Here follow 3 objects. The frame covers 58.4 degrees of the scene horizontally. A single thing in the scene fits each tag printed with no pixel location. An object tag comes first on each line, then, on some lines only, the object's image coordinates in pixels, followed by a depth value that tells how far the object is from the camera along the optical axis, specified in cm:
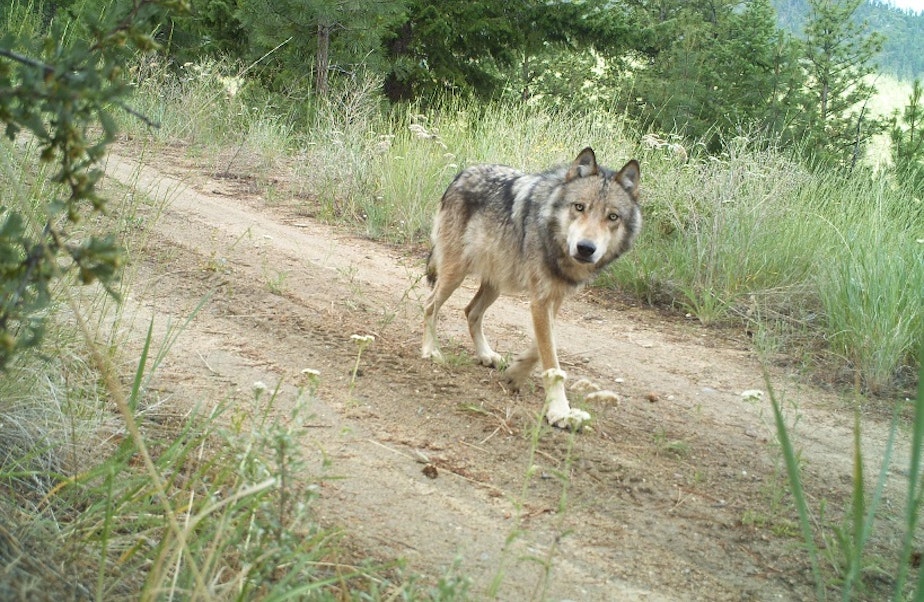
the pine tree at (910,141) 1130
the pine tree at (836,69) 1434
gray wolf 483
